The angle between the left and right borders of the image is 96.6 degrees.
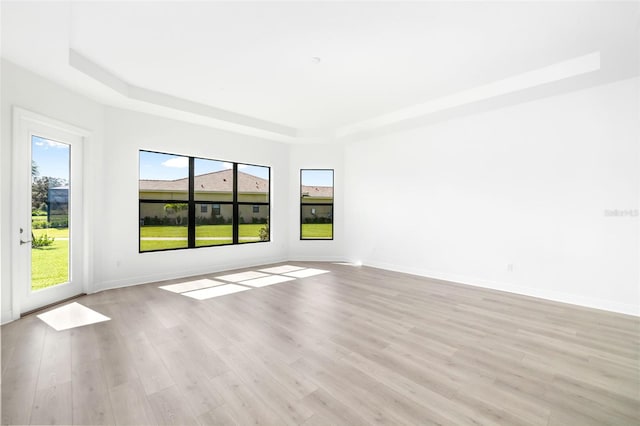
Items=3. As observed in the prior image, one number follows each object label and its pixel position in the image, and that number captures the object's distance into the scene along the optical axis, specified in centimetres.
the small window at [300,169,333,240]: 716
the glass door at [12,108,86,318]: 336
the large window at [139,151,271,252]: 541
